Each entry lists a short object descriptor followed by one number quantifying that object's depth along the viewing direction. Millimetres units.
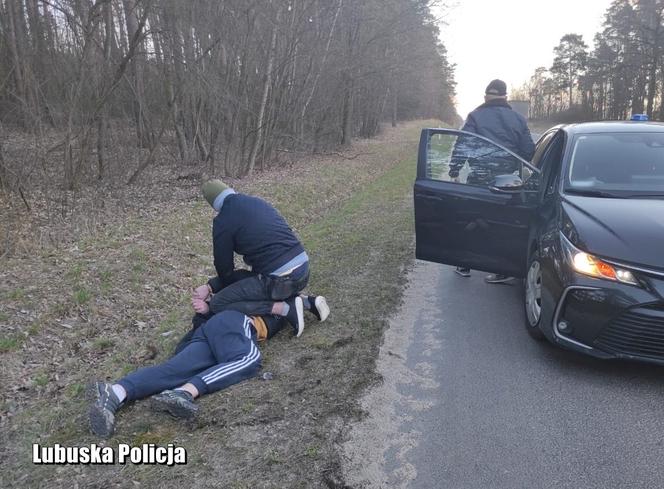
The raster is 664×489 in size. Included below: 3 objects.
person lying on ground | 3504
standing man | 6531
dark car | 3682
